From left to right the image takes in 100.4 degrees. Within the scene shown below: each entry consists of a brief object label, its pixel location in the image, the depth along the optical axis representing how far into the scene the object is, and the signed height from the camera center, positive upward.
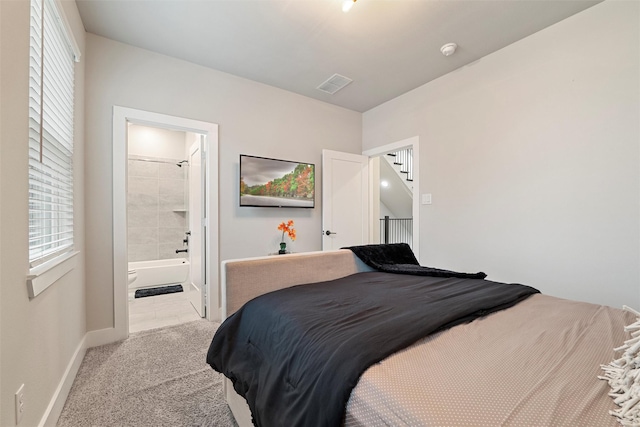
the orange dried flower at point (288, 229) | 3.28 -0.18
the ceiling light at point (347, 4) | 1.78 +1.41
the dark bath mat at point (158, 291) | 3.81 -1.14
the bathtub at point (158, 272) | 4.11 -0.92
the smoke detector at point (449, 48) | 2.46 +1.55
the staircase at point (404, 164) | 5.54 +1.07
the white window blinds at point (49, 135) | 1.25 +0.44
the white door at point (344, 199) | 3.61 +0.21
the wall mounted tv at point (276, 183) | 3.05 +0.39
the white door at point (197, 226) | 3.00 -0.14
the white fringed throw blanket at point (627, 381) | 0.56 -0.41
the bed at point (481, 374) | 0.59 -0.44
